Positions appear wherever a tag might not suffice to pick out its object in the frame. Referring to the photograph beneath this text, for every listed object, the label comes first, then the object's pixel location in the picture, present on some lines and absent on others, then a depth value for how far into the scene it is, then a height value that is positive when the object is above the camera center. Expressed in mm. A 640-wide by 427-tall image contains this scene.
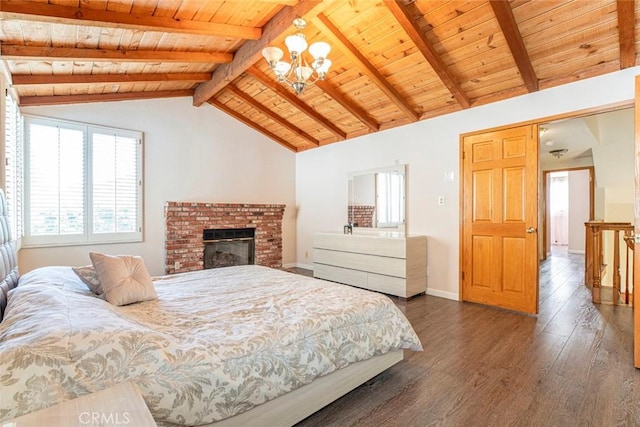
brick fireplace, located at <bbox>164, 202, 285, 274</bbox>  4758 -222
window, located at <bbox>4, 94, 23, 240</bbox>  2744 +492
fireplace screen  5203 -608
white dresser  4039 -693
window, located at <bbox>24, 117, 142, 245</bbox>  3744 +390
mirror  4660 +243
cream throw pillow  1892 -428
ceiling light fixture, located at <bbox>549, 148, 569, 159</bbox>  6180 +1252
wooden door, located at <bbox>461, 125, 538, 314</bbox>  3420 -68
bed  1062 -585
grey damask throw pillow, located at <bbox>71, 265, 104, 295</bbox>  1995 -432
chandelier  2590 +1359
